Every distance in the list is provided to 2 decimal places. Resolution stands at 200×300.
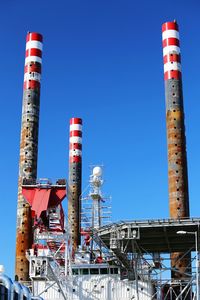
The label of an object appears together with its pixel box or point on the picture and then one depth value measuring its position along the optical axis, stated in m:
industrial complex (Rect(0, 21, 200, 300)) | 61.00
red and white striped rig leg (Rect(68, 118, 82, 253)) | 107.06
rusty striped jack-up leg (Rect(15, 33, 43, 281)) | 73.25
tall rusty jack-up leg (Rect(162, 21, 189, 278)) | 77.19
